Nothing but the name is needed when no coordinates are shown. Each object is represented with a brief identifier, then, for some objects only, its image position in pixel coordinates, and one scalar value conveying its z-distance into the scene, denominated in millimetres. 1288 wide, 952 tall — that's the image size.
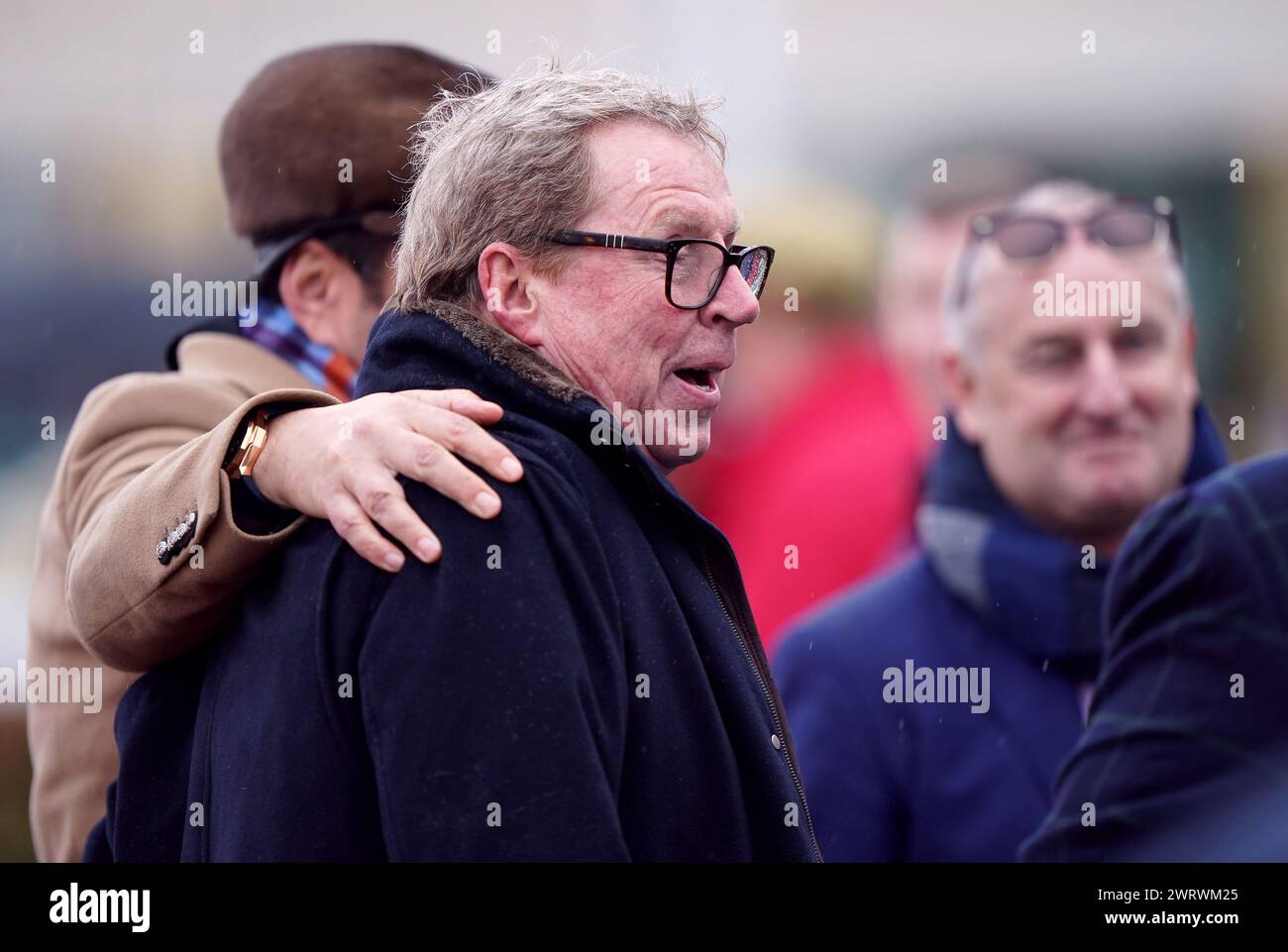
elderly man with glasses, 1456
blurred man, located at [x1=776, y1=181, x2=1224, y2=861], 3010
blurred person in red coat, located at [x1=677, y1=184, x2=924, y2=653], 3883
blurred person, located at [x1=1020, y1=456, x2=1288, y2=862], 2312
